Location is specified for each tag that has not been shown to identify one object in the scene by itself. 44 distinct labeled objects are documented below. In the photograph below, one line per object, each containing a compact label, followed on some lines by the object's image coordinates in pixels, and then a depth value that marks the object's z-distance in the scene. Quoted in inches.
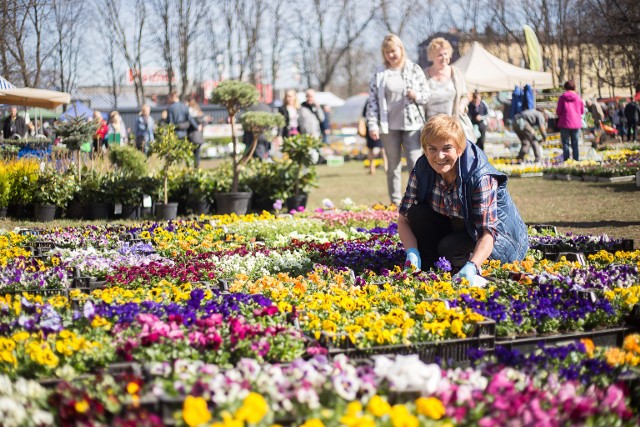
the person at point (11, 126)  927.0
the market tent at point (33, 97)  731.4
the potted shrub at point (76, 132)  658.2
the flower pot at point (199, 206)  504.1
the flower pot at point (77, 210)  495.5
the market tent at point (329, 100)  1659.7
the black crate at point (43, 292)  201.2
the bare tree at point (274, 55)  2041.1
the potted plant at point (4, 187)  482.6
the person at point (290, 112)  662.5
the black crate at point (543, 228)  303.9
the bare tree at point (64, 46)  1338.6
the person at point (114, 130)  839.7
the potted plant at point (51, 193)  483.2
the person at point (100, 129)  761.1
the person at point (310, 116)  644.7
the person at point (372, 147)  787.2
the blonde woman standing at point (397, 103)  376.8
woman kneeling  209.2
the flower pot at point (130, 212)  495.2
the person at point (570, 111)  692.7
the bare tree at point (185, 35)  1685.5
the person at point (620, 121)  1301.1
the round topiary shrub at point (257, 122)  490.9
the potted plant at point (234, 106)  476.4
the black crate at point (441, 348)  140.9
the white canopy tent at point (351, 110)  1656.0
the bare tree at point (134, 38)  1672.0
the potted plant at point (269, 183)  495.5
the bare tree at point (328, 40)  2085.4
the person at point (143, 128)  794.7
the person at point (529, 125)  804.0
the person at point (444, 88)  384.2
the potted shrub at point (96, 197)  488.7
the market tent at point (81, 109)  1316.4
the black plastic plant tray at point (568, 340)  151.3
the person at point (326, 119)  765.1
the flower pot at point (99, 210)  488.3
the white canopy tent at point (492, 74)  1087.6
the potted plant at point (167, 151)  469.4
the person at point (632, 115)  1235.9
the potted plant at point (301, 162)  481.1
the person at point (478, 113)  742.2
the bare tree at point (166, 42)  1658.5
